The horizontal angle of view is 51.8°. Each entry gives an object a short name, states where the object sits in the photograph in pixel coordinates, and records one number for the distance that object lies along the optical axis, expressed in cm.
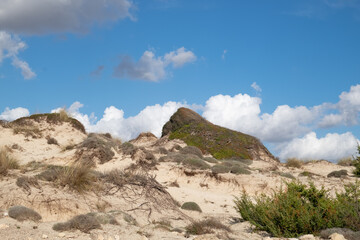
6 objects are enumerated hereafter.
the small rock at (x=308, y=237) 750
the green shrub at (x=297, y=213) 817
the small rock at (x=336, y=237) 710
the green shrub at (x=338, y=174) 2491
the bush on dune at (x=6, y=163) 1110
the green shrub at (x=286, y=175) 2075
